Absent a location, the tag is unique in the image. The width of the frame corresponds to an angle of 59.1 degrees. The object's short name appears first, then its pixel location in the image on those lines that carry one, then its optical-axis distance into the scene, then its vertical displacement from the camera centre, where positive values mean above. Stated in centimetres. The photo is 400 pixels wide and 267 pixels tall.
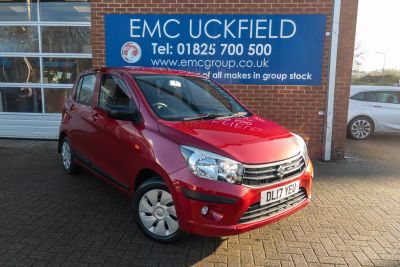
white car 930 -68
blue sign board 659 +73
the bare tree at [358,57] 4148 +359
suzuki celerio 301 -68
